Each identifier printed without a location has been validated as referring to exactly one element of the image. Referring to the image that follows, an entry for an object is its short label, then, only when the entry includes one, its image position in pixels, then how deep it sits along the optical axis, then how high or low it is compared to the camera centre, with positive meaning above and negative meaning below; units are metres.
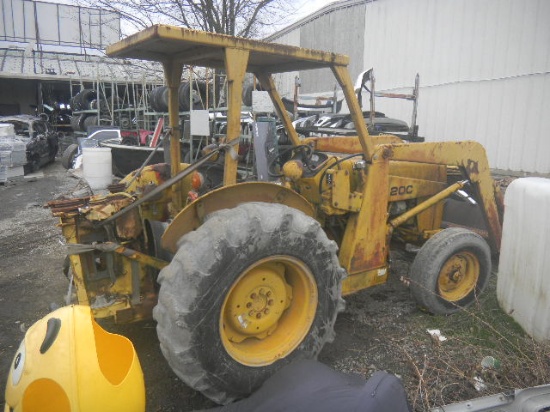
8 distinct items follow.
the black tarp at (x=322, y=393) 2.00 -1.29
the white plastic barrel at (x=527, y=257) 3.38 -1.01
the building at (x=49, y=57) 21.81 +3.67
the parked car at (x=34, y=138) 13.83 -0.54
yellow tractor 2.39 -0.75
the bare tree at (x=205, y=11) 14.23 +3.88
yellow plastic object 1.92 -1.17
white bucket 5.36 -0.53
